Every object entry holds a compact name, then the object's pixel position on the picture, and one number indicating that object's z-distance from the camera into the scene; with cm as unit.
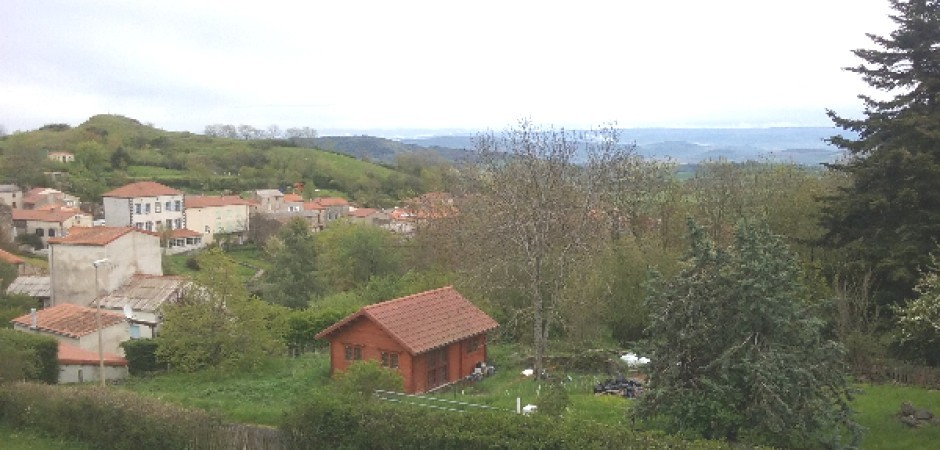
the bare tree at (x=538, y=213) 2662
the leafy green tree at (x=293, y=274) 4662
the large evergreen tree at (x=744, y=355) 1401
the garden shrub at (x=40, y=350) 2292
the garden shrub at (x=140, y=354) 2669
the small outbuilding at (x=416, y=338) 2311
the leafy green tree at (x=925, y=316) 1492
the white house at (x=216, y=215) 8631
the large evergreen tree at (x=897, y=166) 2038
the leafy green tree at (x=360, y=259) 4869
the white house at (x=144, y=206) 7656
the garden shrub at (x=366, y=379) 1684
